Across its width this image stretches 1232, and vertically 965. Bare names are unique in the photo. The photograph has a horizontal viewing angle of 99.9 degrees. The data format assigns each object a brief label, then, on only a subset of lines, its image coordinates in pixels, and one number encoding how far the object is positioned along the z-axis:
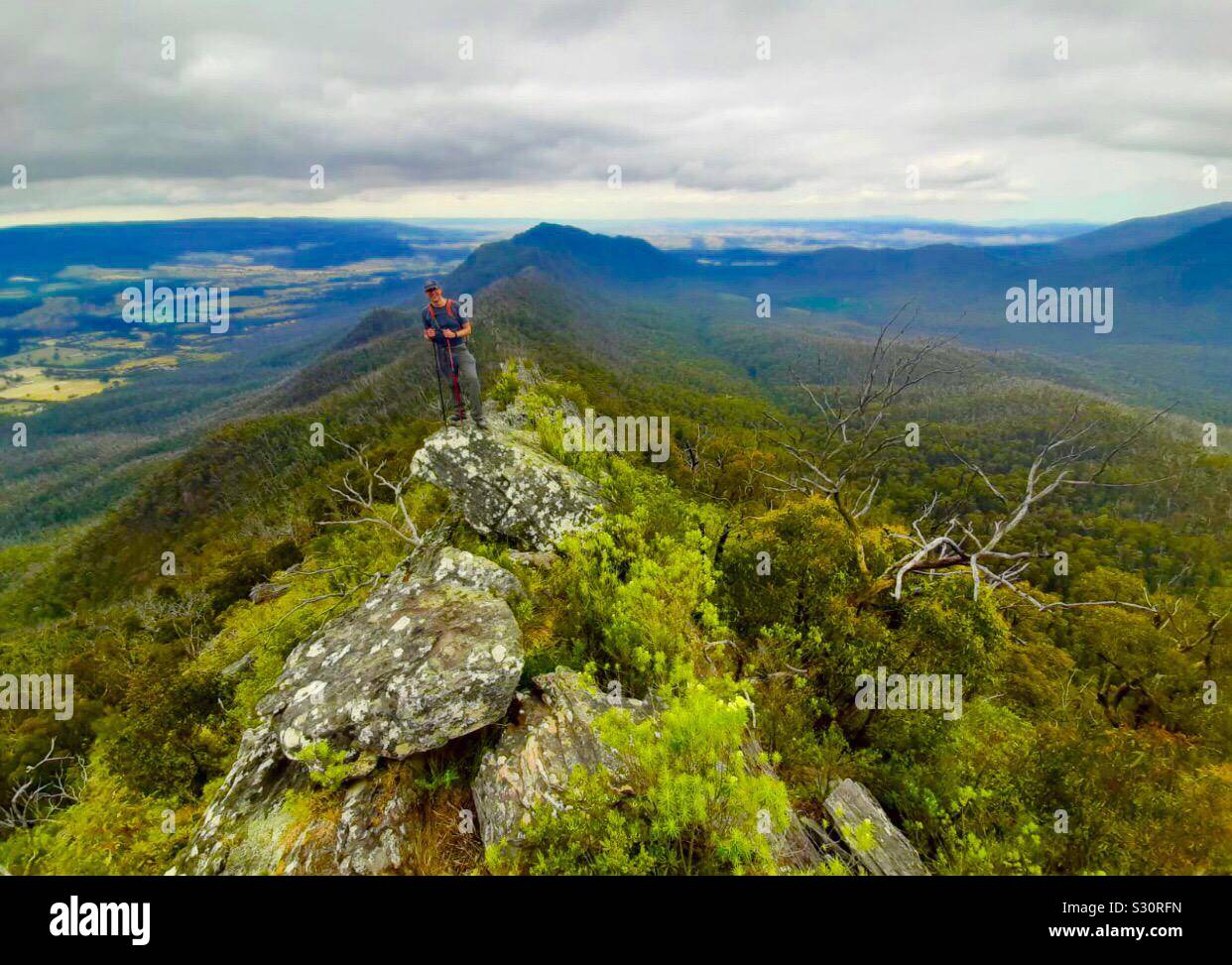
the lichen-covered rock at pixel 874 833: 5.91
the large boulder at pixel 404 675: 6.12
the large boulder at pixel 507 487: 10.76
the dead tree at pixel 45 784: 18.75
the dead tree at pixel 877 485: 8.45
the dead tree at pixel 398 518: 11.29
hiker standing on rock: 10.52
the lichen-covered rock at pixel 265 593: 21.34
